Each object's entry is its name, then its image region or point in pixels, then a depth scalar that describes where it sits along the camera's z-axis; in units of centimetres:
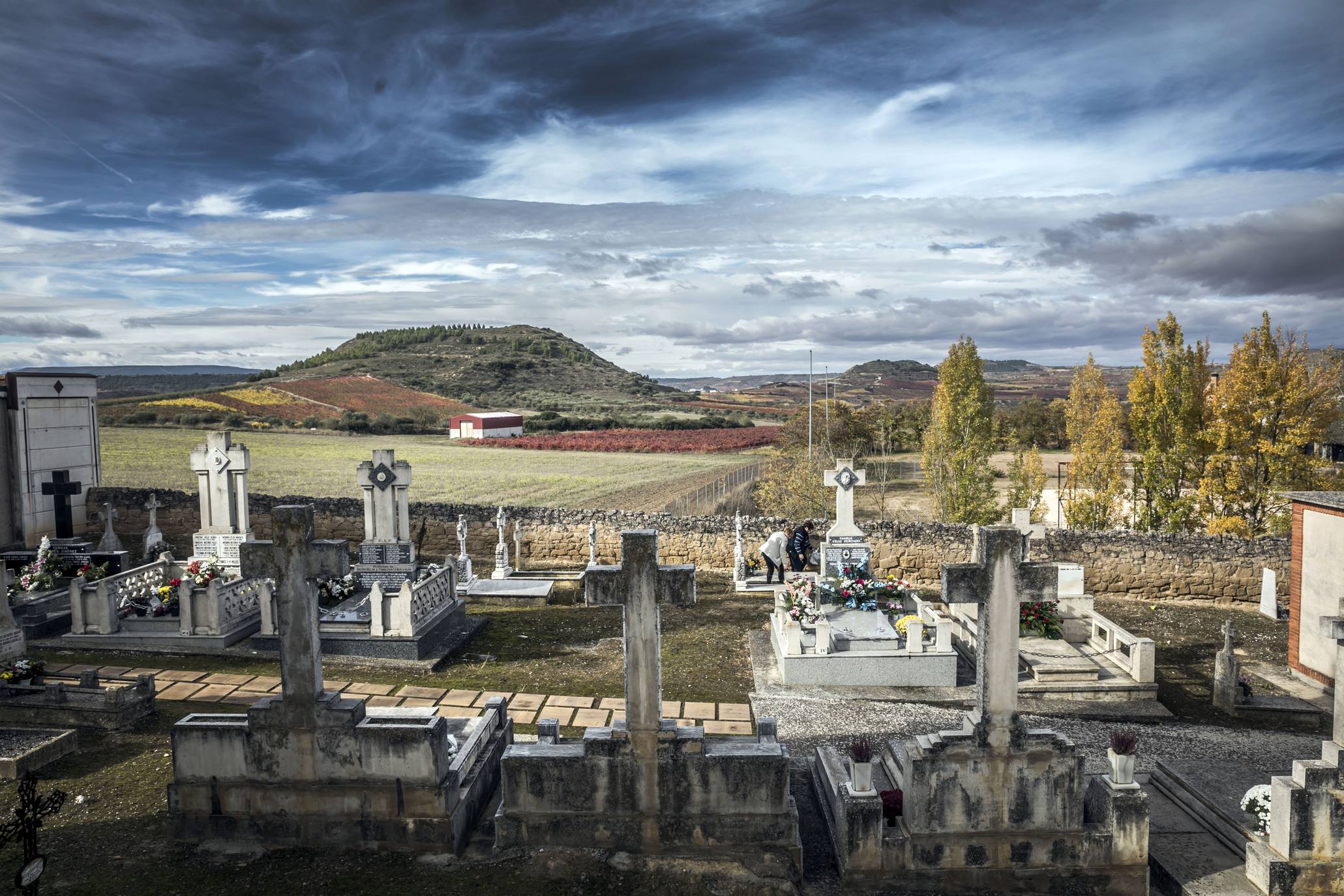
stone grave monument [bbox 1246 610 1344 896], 535
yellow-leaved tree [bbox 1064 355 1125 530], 2045
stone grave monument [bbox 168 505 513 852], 593
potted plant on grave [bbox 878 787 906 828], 588
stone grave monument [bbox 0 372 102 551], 1577
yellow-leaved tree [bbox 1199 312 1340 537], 1764
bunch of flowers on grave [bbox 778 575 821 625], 1180
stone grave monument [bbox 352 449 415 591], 1344
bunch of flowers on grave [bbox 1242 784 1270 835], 584
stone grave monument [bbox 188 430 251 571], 1425
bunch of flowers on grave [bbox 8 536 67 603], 1302
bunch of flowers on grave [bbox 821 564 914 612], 1264
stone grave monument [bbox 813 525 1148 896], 564
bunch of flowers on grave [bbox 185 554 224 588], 1228
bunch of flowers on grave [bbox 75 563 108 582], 1327
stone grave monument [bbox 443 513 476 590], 1645
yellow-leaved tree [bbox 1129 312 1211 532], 1880
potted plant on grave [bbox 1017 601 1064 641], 1266
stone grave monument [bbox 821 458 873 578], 1422
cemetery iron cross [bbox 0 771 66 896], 464
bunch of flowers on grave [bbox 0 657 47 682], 858
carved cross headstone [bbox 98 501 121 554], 1559
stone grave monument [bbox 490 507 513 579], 1695
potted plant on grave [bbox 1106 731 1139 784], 563
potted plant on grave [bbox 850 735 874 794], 570
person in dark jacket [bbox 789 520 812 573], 1609
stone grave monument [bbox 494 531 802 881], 575
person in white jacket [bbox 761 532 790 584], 1633
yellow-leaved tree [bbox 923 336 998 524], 2144
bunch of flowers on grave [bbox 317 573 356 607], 1293
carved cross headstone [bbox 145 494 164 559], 1758
